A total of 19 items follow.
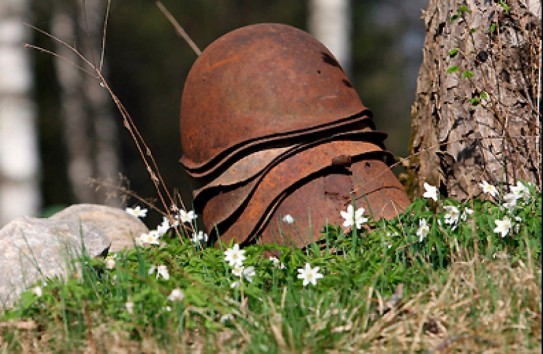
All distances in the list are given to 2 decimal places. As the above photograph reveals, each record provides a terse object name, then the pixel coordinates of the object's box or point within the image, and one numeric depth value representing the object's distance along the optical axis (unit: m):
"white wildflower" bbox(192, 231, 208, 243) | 7.72
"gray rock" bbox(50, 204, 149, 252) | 9.00
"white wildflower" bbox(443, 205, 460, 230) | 6.60
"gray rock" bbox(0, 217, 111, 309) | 6.98
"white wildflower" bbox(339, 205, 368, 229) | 7.11
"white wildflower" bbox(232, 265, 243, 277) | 6.23
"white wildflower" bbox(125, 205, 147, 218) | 8.75
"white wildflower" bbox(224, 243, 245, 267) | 6.37
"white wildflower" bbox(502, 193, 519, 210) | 6.46
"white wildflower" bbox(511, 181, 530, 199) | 6.57
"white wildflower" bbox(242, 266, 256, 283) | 6.18
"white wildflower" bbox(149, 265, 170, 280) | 6.18
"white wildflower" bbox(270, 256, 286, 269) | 6.53
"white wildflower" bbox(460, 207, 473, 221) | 6.72
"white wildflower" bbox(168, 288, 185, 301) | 5.50
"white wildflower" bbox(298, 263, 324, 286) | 6.05
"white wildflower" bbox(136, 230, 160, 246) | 7.64
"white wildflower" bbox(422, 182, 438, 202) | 7.07
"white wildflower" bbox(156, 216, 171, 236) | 8.05
